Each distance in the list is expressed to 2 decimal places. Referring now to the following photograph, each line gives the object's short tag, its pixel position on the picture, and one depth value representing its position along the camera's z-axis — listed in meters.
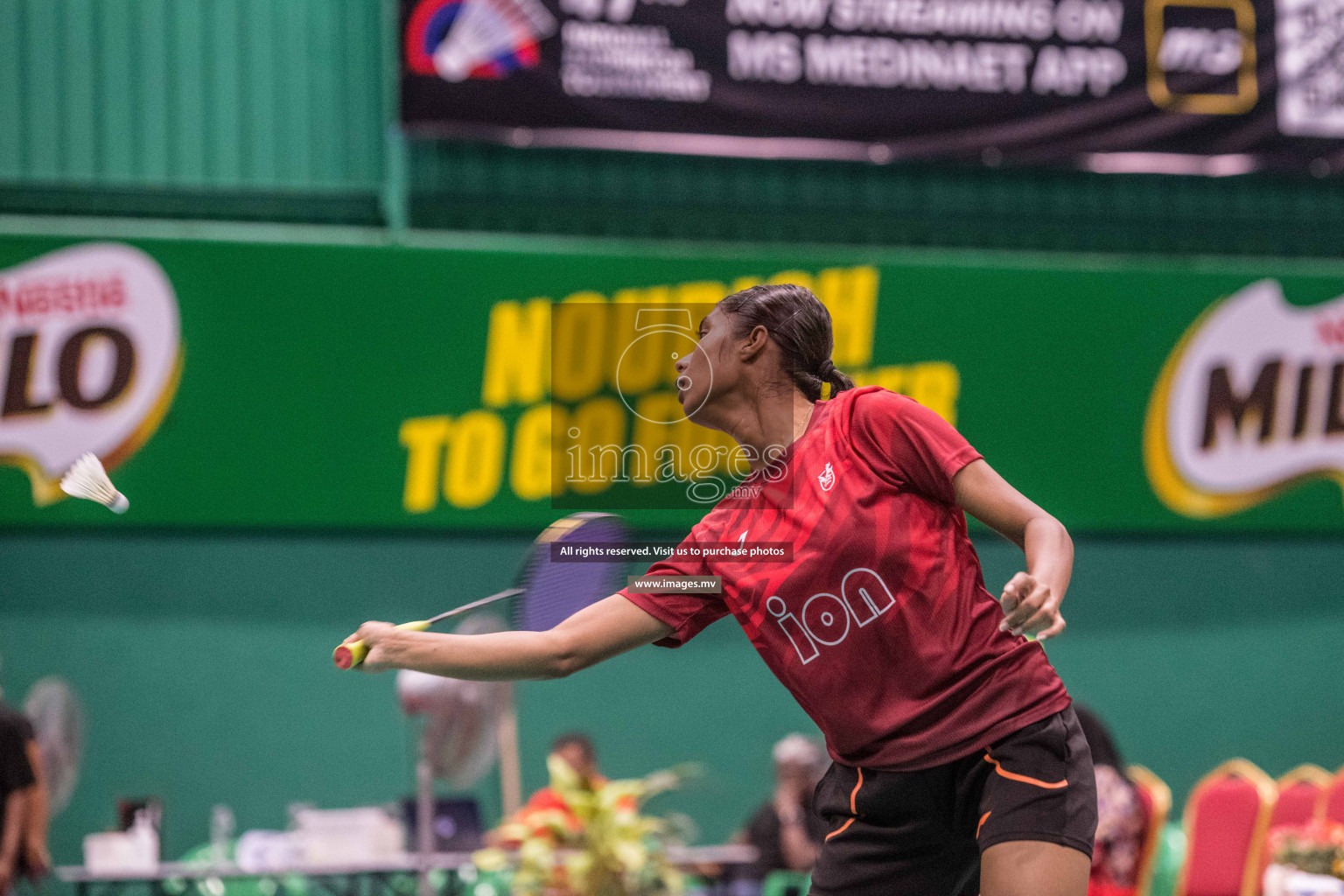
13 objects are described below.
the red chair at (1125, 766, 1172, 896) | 11.06
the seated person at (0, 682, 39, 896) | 11.58
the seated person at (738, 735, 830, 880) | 12.67
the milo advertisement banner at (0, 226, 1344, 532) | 14.86
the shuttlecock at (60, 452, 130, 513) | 5.47
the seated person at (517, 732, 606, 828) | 13.91
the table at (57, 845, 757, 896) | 11.41
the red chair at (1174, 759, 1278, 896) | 12.13
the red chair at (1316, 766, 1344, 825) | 12.01
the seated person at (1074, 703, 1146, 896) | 9.60
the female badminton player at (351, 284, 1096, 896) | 4.43
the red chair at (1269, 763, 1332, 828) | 12.89
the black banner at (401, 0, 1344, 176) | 15.97
